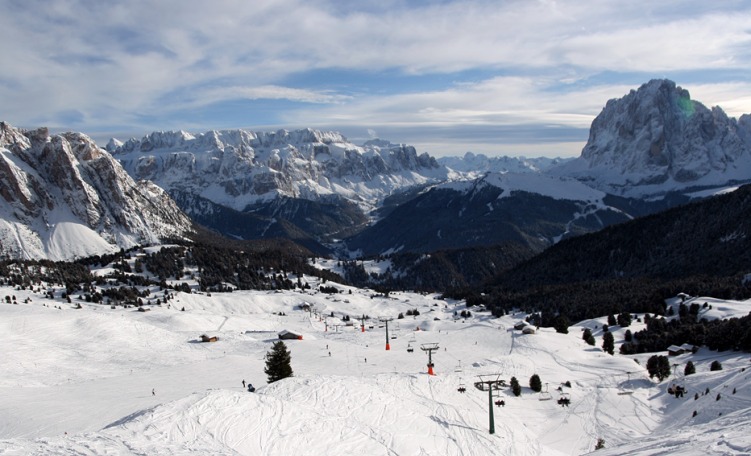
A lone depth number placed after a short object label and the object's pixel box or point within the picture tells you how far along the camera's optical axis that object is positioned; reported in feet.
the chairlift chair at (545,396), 217.15
